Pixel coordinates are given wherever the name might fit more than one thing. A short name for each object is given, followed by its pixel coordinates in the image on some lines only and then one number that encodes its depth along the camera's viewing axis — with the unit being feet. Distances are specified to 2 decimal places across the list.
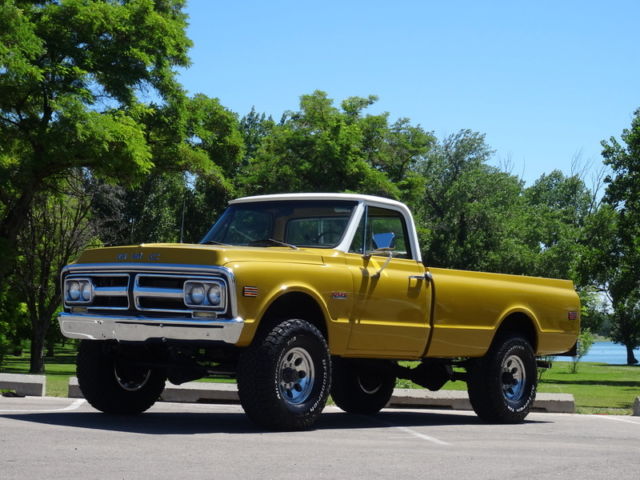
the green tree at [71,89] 90.22
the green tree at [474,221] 219.41
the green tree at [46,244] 119.34
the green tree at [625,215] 147.64
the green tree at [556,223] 228.43
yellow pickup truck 30.04
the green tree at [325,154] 155.74
